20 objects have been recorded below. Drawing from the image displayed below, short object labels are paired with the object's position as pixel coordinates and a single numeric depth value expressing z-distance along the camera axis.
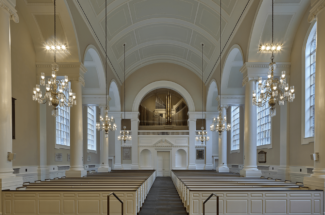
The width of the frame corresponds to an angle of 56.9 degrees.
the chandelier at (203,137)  20.52
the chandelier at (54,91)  8.11
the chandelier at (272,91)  7.73
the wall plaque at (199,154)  25.48
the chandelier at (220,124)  15.41
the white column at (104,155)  19.70
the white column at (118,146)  24.86
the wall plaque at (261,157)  15.32
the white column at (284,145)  12.45
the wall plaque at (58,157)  14.64
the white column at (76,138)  12.56
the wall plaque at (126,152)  25.23
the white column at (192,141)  25.25
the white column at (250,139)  12.48
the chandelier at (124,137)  19.35
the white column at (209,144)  25.16
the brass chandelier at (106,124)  14.26
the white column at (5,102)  7.30
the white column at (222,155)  19.81
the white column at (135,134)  25.19
